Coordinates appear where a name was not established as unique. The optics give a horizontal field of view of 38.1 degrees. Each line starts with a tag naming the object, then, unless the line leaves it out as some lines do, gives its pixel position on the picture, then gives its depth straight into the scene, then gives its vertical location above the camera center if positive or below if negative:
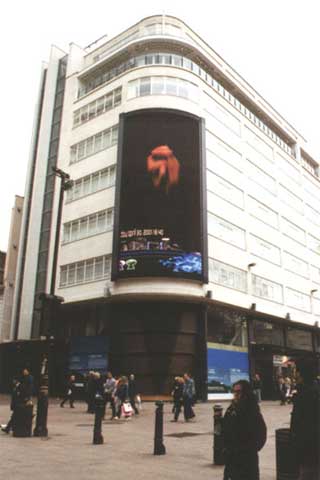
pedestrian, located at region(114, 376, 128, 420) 18.39 -0.43
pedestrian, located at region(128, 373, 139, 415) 20.30 -0.43
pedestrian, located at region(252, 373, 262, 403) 26.10 +0.04
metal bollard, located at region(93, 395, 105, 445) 11.20 -0.96
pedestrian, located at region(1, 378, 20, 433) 12.82 -0.62
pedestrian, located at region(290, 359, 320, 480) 4.79 -0.36
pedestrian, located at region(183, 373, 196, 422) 17.65 -0.55
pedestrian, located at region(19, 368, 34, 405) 13.07 -0.24
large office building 29.42 +11.69
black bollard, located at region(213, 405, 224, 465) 8.57 -1.02
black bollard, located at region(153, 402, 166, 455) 9.80 -1.06
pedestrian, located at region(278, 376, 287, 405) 28.21 -0.28
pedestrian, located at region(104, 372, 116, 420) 19.07 -0.28
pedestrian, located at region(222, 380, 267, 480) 4.93 -0.53
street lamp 12.27 +0.04
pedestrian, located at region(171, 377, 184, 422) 17.53 -0.46
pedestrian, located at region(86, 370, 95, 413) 19.89 -0.45
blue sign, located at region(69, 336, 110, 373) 30.30 +1.84
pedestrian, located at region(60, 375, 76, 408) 23.98 -0.71
